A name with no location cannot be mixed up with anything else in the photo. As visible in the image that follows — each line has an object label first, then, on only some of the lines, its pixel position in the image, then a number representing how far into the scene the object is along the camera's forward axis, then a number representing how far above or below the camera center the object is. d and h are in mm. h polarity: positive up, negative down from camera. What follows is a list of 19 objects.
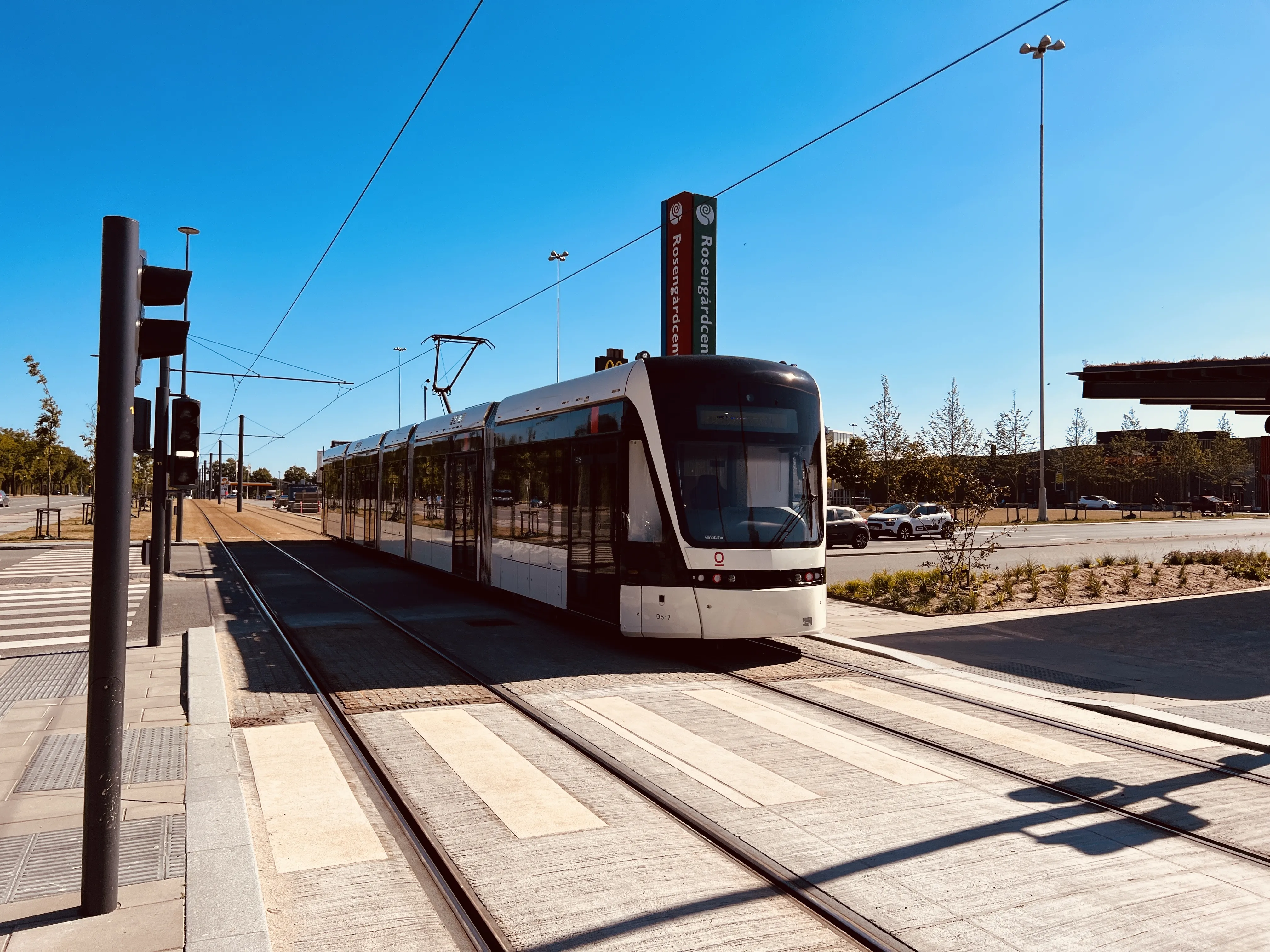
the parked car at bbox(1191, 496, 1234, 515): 65812 +142
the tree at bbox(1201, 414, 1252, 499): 73625 +3698
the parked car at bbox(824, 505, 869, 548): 32188 -886
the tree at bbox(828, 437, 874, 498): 56500 +2397
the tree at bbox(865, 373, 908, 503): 58094 +4266
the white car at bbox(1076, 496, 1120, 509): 71688 +246
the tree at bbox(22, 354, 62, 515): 35719 +2762
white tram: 10250 +26
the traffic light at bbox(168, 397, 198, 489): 10719 +615
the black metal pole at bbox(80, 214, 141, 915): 4020 -409
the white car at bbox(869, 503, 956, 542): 37906 -712
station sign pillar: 24453 +5984
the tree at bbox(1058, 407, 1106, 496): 69875 +3342
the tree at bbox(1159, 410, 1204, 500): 72812 +3956
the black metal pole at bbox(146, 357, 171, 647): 11227 -242
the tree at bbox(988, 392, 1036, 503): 64625 +4714
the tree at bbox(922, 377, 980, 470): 60688 +4727
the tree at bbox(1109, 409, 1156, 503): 71062 +3725
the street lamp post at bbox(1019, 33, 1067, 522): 40156 +19941
